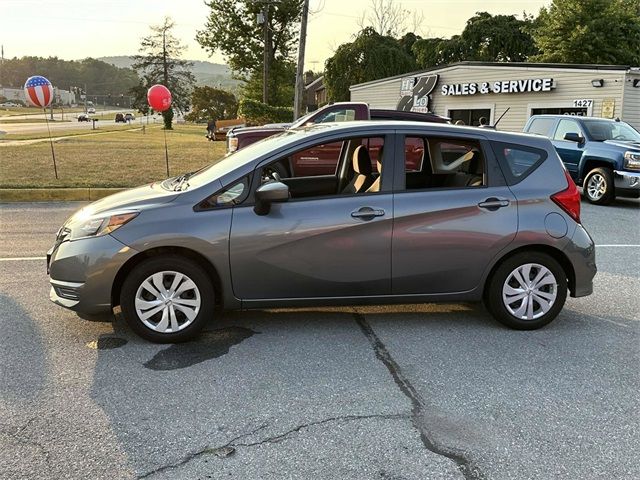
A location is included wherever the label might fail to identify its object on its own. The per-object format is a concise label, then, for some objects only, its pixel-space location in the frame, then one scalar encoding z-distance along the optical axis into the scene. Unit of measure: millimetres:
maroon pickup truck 7484
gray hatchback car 4141
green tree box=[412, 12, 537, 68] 41250
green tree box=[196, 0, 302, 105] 52031
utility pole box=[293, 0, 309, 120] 22531
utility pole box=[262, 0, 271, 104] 41969
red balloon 17375
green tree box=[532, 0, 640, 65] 27016
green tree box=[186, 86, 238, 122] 95750
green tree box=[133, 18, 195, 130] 80188
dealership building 19844
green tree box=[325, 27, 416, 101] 41406
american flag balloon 13969
